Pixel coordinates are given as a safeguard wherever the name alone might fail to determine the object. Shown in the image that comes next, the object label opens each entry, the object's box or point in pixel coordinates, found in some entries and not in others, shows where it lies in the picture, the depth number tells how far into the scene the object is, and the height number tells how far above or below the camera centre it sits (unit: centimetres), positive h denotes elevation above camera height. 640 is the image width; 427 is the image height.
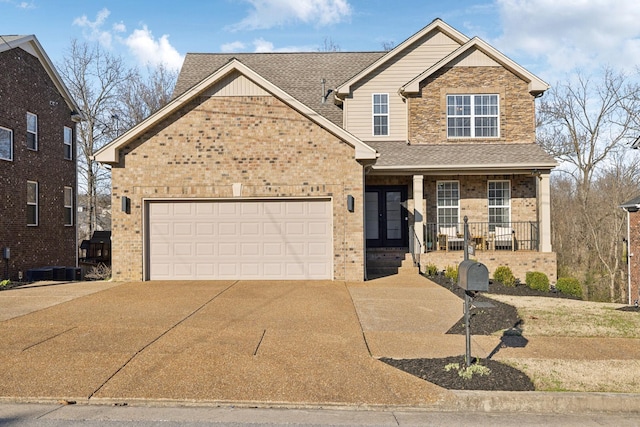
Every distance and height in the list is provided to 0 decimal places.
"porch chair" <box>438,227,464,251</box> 1777 -59
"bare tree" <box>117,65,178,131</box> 3644 +826
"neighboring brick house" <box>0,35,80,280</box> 1834 +232
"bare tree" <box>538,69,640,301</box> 2991 +106
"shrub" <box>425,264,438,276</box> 1617 -149
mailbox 624 -66
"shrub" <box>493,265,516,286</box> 1559 -163
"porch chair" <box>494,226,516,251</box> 1800 -60
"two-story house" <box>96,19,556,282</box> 1425 +153
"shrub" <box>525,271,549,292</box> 1542 -177
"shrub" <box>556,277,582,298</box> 1557 -194
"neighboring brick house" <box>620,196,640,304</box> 1636 -84
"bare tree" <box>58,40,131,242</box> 3500 +630
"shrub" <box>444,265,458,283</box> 1519 -150
